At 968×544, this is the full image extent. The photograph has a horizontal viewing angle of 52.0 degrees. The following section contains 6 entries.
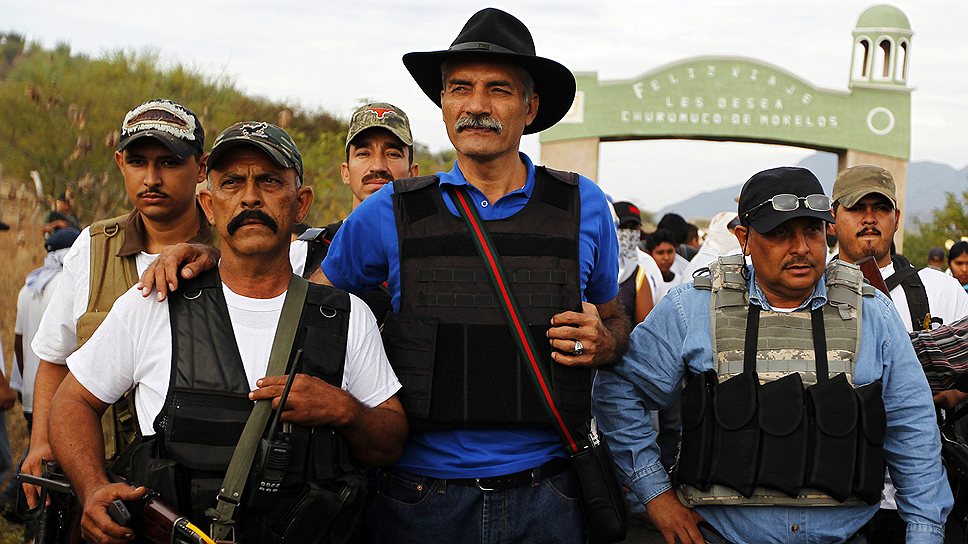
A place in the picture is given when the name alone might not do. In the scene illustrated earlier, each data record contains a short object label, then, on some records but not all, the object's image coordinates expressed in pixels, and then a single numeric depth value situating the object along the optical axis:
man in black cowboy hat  3.03
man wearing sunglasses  3.10
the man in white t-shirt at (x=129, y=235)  3.47
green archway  24.89
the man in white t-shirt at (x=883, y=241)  4.34
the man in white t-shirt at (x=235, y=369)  2.71
